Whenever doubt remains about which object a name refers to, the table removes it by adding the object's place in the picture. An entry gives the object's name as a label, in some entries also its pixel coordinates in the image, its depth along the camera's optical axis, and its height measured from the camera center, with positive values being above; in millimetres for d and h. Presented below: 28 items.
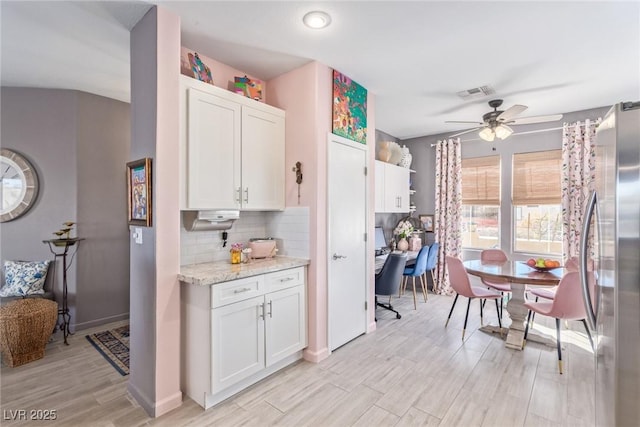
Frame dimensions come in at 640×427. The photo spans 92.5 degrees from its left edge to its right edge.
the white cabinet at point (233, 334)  2104 -916
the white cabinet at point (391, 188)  4532 +372
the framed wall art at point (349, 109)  3032 +1078
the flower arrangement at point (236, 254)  2617 -366
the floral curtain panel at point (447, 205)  5051 +109
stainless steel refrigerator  1168 -228
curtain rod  4059 +1171
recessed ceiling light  2135 +1378
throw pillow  3186 -705
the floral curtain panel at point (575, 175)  3988 +481
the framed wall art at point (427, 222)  5422 -190
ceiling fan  3295 +1013
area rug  2727 -1356
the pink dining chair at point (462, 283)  3242 -781
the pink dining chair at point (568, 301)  2562 -766
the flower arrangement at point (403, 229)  5159 -311
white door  2986 -298
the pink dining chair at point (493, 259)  3705 -617
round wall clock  3291 +294
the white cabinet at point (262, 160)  2674 +473
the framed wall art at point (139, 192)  2094 +144
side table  3209 -577
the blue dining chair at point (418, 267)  4340 -807
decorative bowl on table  3090 -555
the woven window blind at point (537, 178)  4348 +495
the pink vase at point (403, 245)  5040 -554
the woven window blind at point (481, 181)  4863 +503
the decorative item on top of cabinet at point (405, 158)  5168 +902
